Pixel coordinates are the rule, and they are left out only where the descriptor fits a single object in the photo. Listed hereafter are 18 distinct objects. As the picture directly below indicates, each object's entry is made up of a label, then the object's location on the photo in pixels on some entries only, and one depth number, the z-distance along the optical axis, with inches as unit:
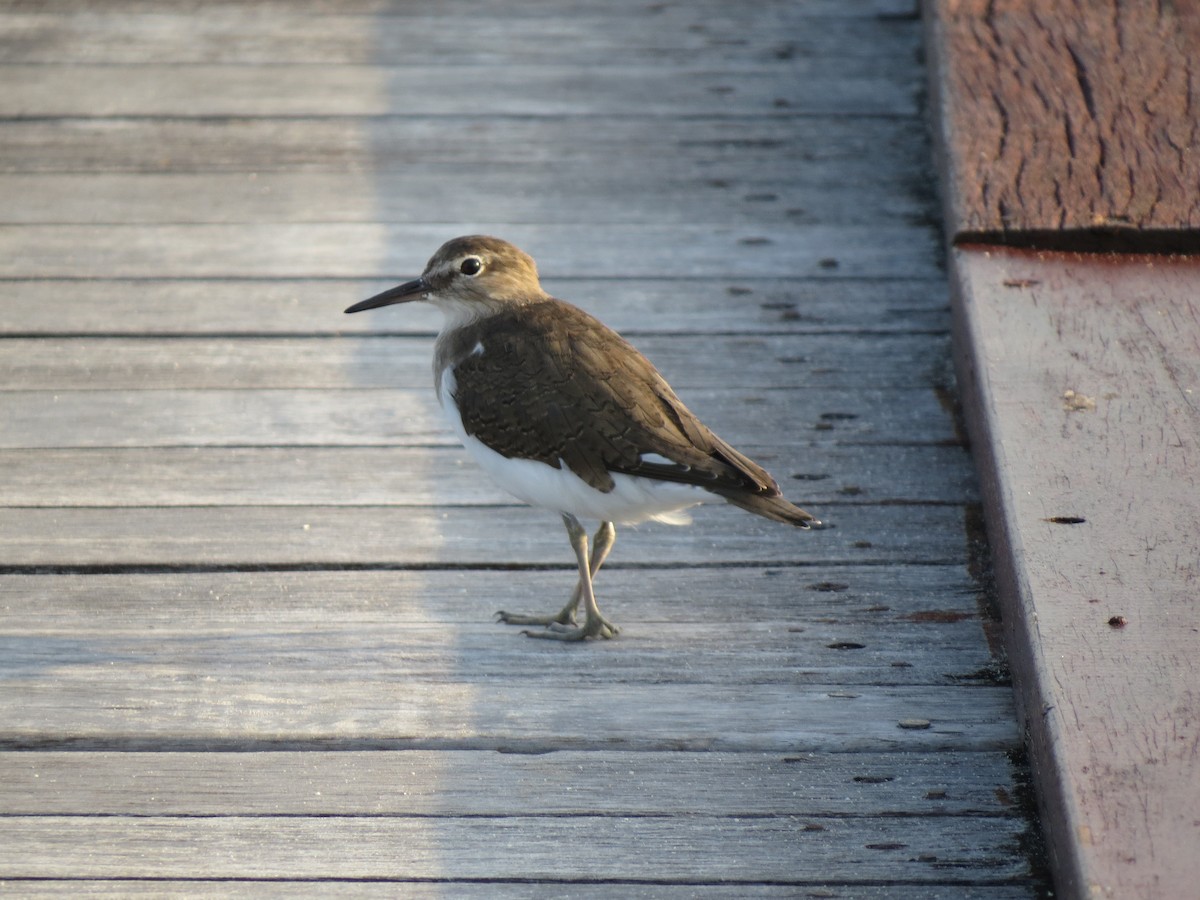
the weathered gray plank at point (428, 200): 371.2
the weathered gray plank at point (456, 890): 192.1
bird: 237.8
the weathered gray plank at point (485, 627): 238.1
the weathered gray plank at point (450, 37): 445.7
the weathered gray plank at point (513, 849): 196.5
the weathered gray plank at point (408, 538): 265.6
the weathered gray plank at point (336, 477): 280.4
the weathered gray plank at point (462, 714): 221.9
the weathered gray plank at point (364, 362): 313.1
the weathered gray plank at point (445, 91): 417.7
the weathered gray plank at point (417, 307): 331.0
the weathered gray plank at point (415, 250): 350.6
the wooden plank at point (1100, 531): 178.4
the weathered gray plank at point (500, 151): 387.2
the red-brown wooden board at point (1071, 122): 290.8
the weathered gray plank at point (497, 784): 208.1
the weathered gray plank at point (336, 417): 296.5
